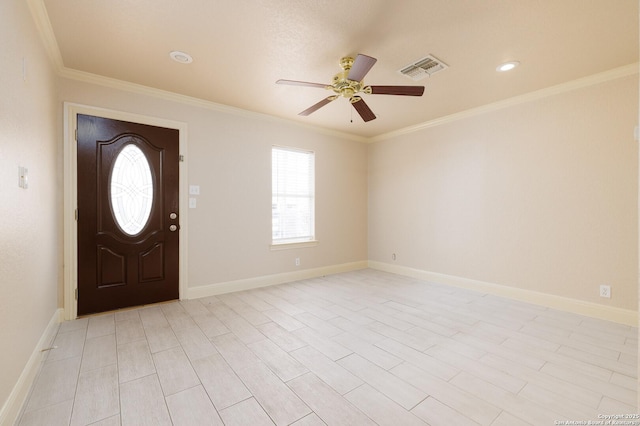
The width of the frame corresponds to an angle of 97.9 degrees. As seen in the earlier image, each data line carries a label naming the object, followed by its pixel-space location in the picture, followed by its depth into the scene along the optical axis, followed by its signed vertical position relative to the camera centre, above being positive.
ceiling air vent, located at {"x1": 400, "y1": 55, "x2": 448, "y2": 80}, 2.74 +1.48
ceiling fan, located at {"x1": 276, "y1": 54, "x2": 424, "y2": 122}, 2.38 +1.16
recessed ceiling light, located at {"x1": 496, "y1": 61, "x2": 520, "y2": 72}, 2.81 +1.49
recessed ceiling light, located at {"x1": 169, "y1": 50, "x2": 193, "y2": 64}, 2.64 +1.50
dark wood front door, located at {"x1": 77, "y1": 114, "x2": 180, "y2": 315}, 3.08 -0.03
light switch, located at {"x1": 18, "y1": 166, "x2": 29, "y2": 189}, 1.79 +0.23
